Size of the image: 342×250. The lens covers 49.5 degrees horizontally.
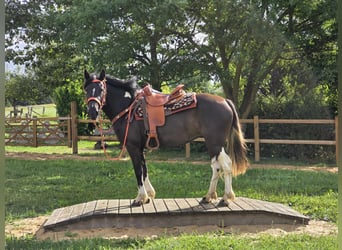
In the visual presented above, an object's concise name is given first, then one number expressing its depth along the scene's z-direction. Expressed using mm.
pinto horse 4352
